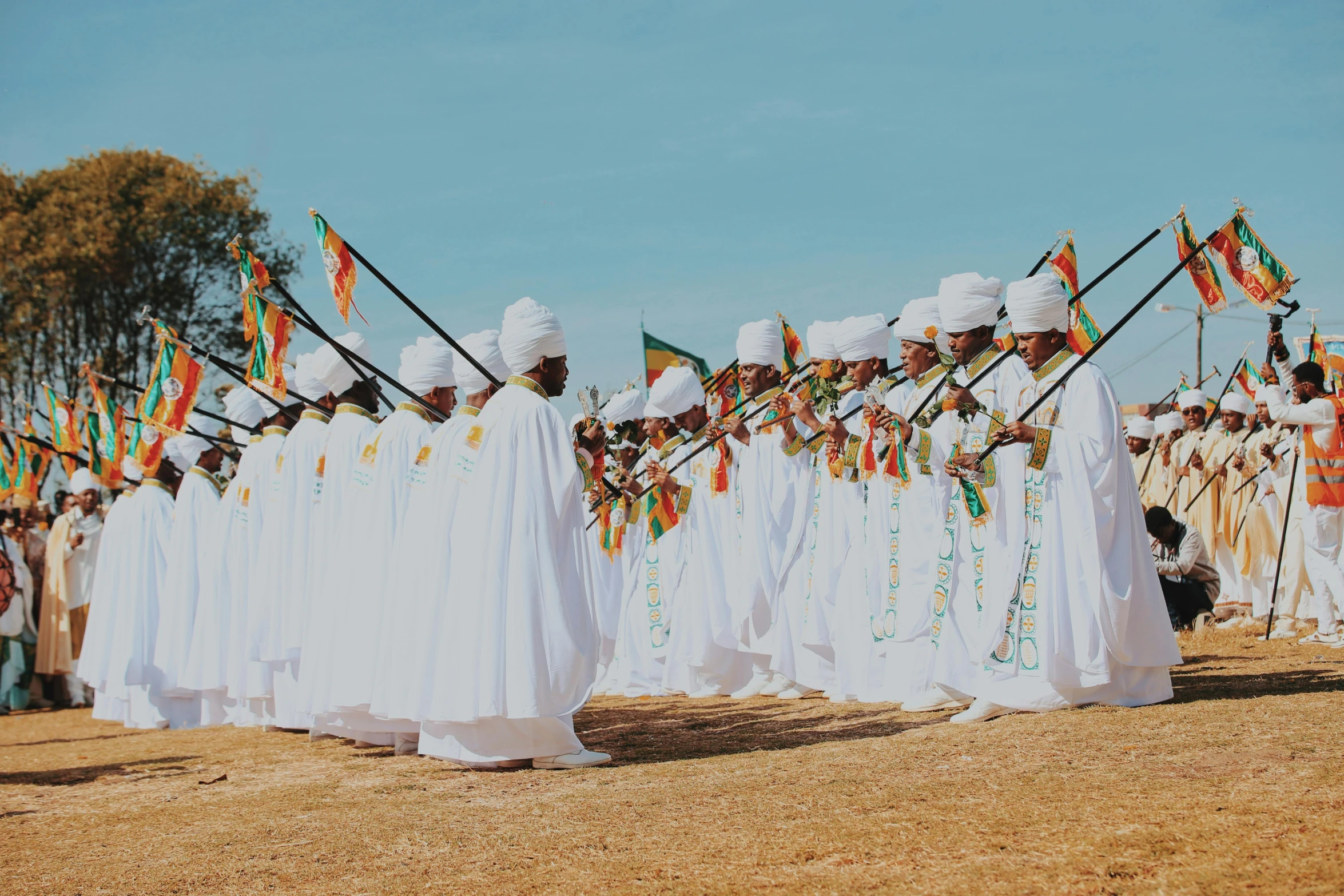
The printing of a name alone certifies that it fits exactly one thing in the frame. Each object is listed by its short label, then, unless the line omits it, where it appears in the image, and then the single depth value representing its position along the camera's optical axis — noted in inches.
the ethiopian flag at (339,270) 333.4
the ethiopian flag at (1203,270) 323.6
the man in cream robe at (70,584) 585.0
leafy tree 987.9
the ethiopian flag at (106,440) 522.3
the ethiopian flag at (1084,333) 490.3
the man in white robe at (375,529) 296.4
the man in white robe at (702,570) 417.7
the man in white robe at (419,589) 261.0
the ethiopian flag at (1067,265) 400.8
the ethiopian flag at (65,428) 585.9
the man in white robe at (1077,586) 273.1
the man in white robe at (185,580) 459.5
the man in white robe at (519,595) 249.8
